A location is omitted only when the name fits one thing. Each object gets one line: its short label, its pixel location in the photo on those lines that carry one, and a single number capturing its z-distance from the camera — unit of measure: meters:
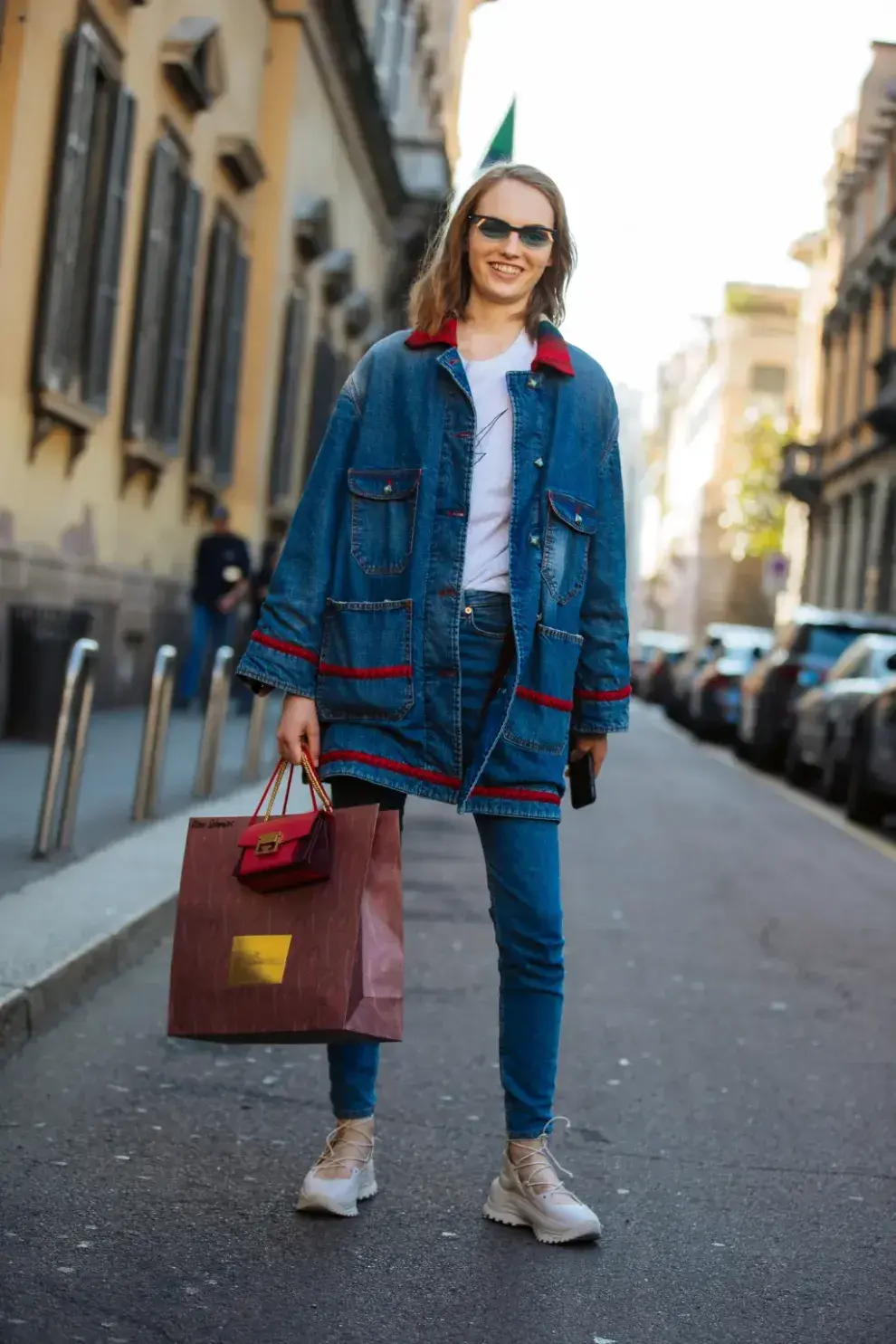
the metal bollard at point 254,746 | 11.88
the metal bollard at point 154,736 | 8.77
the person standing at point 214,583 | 17.36
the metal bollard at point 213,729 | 10.29
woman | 3.81
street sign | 37.91
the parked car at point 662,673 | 37.69
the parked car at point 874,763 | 13.15
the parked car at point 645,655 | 48.38
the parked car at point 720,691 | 25.69
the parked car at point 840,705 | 15.46
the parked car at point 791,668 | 19.11
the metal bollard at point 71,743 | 7.27
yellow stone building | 12.32
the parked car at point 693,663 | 29.05
